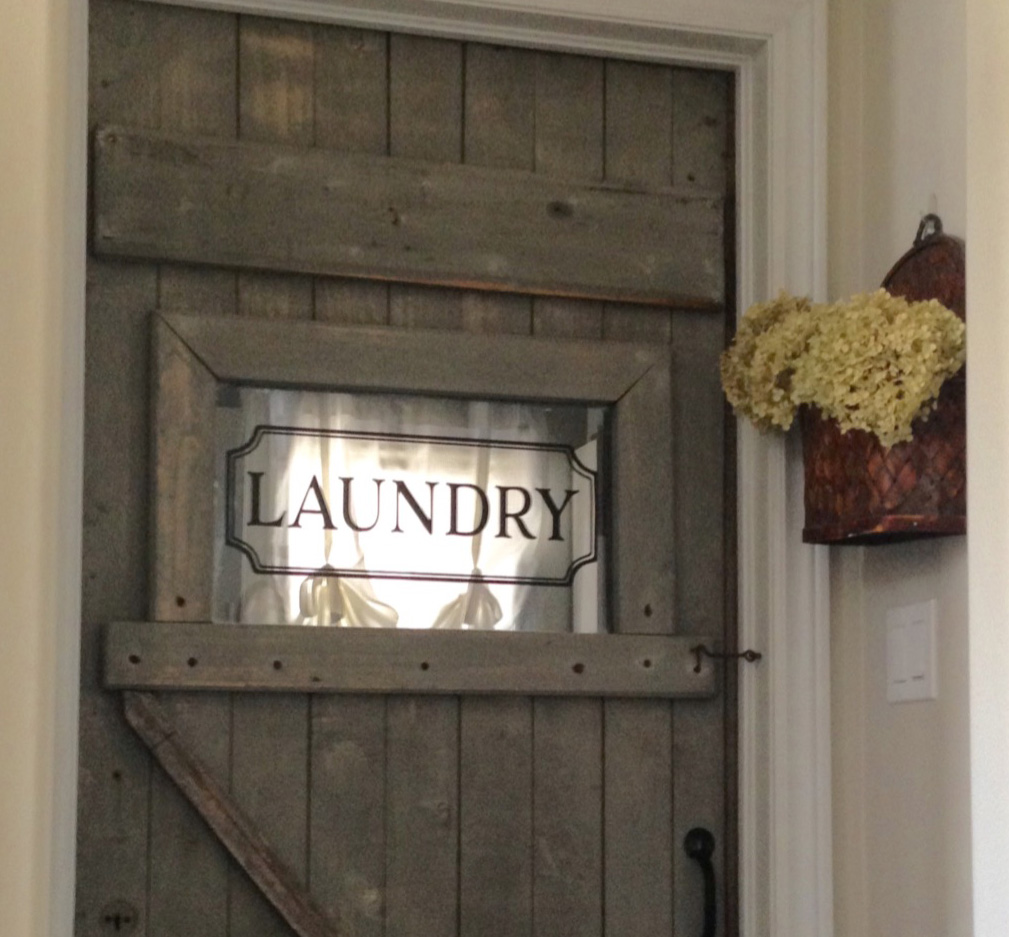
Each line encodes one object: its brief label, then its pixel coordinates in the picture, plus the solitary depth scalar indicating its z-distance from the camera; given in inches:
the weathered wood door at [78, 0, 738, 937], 81.7
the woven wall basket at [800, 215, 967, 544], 76.0
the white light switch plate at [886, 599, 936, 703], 80.3
